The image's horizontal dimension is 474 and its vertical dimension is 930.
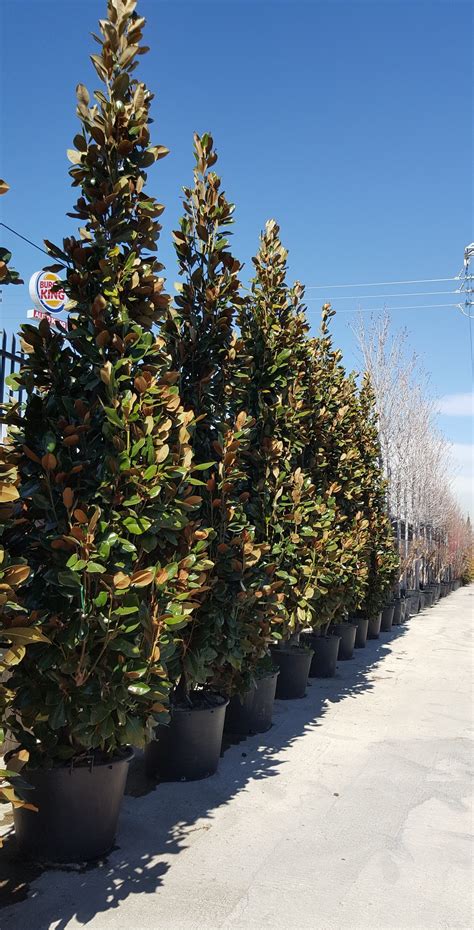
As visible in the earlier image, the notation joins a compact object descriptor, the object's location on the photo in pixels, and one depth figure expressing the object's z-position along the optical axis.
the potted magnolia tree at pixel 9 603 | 2.43
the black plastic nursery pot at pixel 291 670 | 7.10
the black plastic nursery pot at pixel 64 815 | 3.34
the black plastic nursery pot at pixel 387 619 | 14.21
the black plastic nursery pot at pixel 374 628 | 12.68
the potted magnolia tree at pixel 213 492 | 4.62
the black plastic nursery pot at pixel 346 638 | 9.95
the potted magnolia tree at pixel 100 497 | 3.23
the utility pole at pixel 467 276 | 19.83
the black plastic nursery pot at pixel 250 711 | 5.79
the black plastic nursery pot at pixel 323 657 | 8.52
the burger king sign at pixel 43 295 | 10.16
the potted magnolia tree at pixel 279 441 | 6.07
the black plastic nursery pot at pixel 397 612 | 15.62
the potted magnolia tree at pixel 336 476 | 7.48
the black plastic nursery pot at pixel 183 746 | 4.57
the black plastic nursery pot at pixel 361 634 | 11.33
